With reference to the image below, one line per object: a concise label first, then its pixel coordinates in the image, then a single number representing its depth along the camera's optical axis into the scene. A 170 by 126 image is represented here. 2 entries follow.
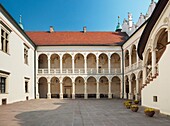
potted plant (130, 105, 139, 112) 9.09
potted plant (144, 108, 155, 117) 7.47
